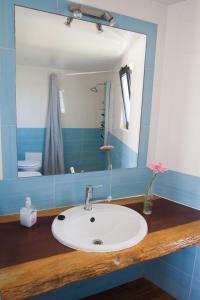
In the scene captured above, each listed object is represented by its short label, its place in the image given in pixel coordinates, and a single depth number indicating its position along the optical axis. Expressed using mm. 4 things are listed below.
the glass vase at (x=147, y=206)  1491
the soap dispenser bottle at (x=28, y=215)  1211
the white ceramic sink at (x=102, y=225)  1205
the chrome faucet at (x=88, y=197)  1417
